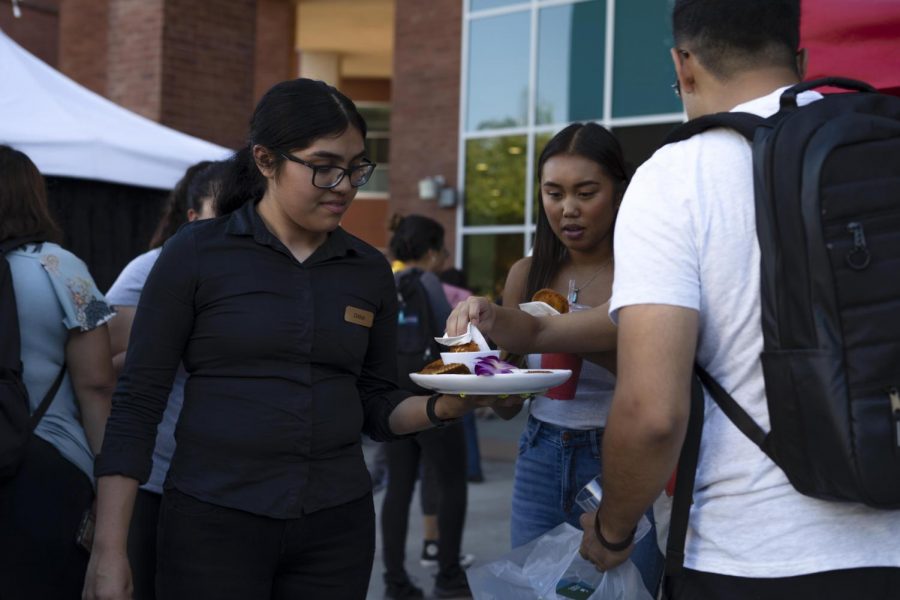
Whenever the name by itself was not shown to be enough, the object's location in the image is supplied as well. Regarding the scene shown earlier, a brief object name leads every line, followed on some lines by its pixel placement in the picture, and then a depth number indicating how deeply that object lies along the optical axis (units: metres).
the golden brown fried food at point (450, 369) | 2.38
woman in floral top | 2.80
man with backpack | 1.69
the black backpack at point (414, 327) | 5.79
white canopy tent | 5.65
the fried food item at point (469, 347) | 2.41
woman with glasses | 2.39
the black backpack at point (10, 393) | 2.69
